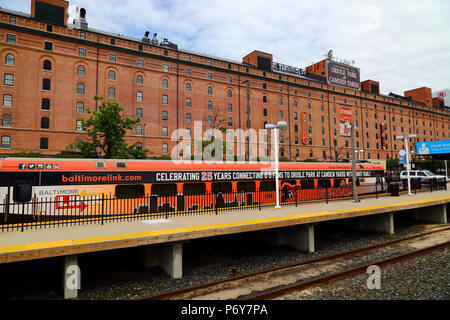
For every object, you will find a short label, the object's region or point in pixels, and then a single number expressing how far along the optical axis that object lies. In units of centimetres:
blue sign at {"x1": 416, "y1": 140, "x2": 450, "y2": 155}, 3772
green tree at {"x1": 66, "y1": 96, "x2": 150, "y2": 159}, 3152
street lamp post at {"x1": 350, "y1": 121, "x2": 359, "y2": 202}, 1719
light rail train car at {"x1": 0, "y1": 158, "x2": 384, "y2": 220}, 1297
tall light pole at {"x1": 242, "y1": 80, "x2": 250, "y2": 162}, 5906
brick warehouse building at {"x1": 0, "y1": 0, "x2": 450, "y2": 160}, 4081
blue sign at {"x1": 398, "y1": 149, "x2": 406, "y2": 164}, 4650
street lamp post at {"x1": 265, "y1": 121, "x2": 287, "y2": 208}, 1528
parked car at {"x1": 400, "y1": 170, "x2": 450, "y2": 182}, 3436
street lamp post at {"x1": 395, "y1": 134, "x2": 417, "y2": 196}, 2243
